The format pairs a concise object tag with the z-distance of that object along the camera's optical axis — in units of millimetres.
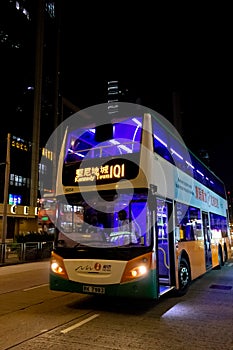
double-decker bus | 6262
